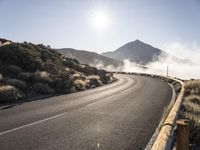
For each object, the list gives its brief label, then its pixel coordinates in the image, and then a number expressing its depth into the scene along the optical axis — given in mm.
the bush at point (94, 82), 29016
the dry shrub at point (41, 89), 19422
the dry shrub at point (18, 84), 18447
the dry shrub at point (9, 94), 15227
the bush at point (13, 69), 22812
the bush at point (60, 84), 21830
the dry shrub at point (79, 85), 23883
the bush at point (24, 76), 21441
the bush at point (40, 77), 21758
